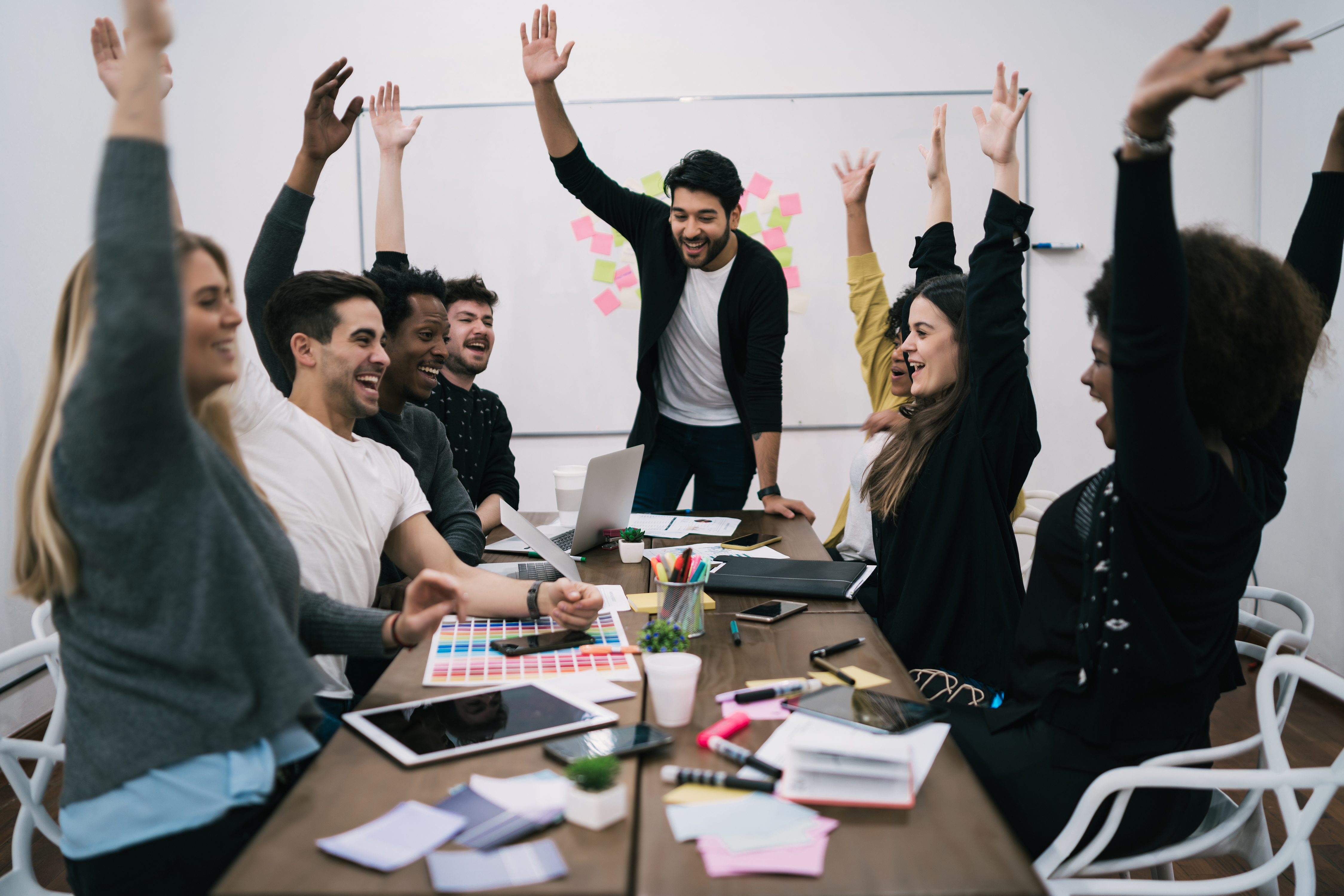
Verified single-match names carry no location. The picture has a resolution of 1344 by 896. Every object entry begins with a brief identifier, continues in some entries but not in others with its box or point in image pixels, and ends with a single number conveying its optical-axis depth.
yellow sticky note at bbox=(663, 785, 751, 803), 0.99
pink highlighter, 1.13
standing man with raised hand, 2.98
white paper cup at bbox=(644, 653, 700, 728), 1.15
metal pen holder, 1.53
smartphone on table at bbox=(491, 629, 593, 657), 1.47
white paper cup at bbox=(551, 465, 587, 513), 2.42
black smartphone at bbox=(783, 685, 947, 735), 1.17
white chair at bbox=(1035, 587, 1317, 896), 1.19
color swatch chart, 1.38
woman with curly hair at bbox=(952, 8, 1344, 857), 1.06
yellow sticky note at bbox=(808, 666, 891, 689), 1.34
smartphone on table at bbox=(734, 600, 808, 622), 1.63
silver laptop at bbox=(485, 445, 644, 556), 2.13
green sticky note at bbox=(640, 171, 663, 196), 3.93
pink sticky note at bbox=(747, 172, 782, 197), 3.92
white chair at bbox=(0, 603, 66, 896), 1.38
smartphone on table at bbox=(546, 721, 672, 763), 1.08
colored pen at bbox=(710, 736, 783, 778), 1.05
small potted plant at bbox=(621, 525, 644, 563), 2.12
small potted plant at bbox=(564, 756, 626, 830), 0.92
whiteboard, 3.89
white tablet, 1.12
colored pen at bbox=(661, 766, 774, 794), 1.01
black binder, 1.79
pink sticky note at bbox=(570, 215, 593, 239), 3.97
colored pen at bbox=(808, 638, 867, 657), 1.44
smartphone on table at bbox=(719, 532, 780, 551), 2.23
